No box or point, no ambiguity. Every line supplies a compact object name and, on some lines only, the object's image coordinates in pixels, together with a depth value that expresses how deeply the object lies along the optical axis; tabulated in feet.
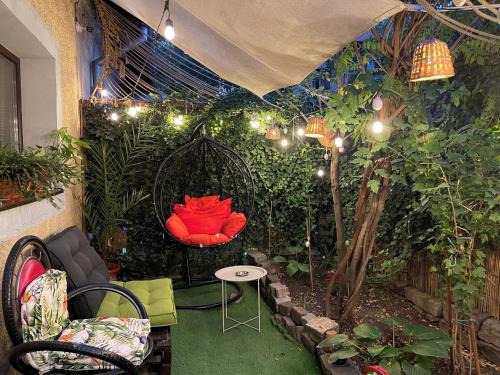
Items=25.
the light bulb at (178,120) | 13.17
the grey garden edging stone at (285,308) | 9.94
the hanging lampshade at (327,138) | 10.02
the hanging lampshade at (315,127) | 9.82
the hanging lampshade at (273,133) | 13.24
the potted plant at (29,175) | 5.31
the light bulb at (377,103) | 7.39
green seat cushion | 6.72
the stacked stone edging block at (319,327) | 8.19
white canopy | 4.58
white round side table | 9.42
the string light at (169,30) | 6.41
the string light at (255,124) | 13.87
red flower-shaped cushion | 11.66
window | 7.62
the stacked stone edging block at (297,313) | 9.33
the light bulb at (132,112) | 12.66
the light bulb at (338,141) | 8.87
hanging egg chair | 11.98
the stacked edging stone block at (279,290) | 10.65
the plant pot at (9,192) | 5.24
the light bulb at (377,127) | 7.43
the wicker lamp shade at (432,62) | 5.44
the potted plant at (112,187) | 11.67
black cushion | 6.42
